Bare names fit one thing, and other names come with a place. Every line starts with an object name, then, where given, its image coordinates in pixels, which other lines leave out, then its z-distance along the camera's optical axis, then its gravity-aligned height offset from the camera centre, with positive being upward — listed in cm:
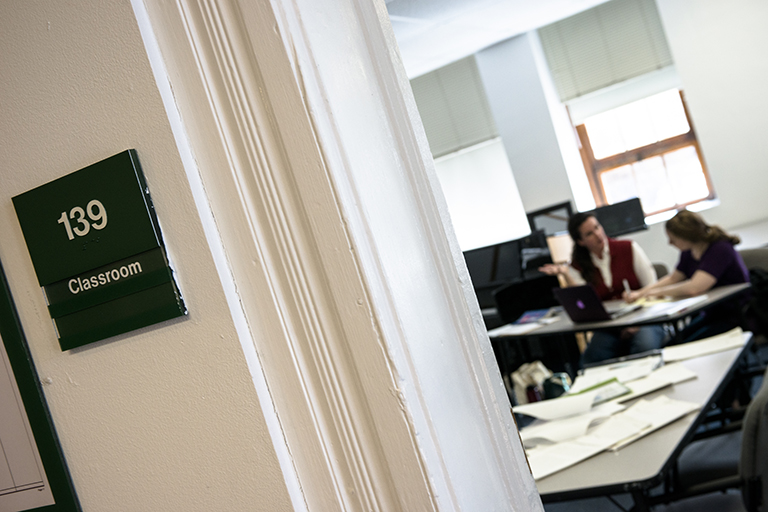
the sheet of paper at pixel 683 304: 358 -87
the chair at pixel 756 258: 400 -82
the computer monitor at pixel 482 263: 594 -50
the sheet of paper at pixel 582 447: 208 -87
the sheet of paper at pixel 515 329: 444 -90
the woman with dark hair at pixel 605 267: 428 -68
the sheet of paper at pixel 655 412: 212 -86
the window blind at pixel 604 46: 652 +122
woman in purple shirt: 373 -77
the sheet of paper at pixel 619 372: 270 -86
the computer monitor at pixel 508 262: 573 -54
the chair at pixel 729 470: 179 -102
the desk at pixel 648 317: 354 -89
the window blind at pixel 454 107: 752 +124
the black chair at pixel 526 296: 534 -82
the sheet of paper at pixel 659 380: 249 -87
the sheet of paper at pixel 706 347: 279 -88
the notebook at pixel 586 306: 397 -80
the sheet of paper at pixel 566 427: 229 -86
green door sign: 72 +8
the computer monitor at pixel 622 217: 607 -49
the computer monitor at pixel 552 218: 647 -32
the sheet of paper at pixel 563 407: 243 -81
